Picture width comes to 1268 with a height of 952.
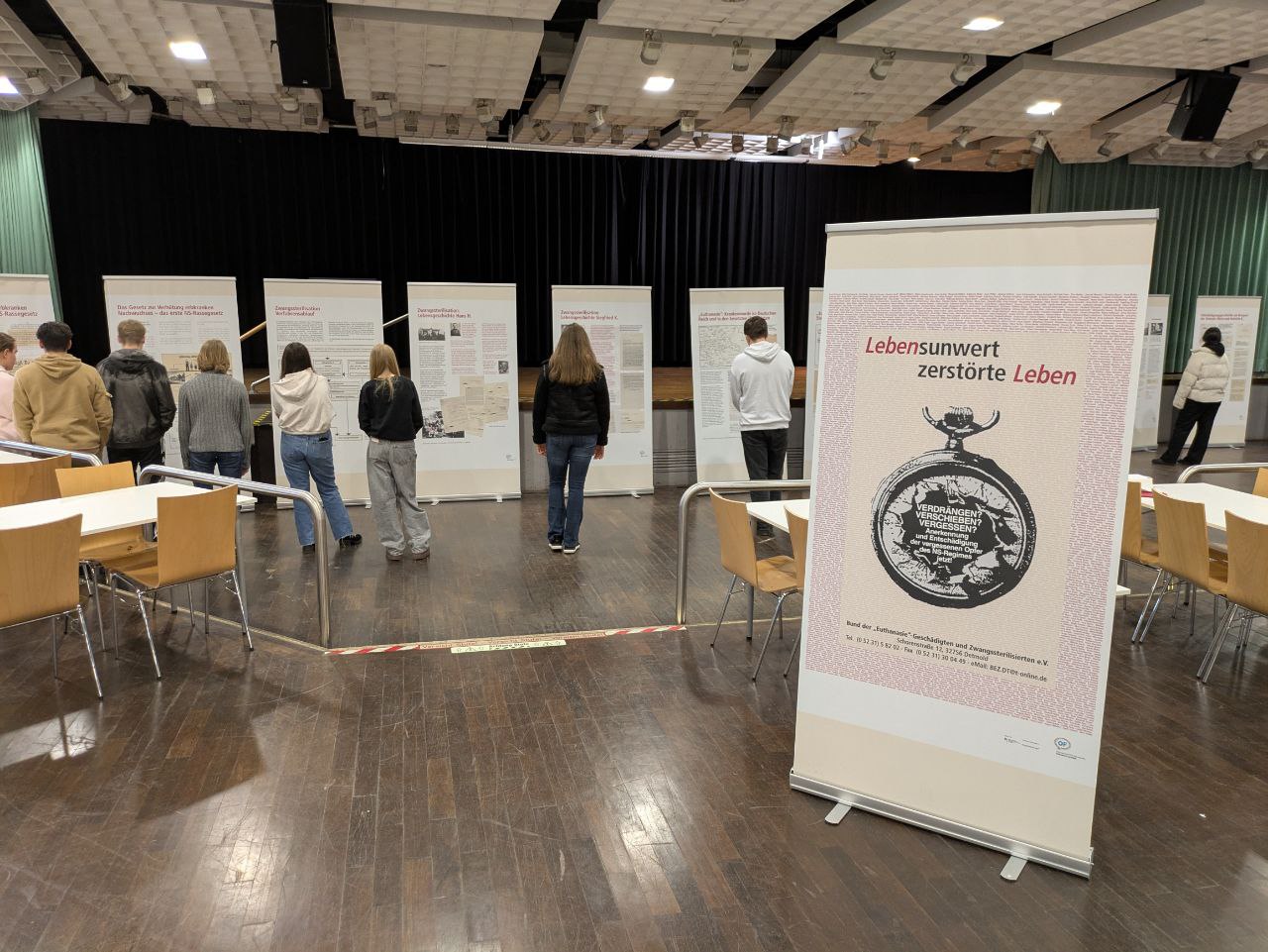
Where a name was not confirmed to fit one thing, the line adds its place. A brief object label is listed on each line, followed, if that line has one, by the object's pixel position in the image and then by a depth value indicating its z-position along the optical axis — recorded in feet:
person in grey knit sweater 18.98
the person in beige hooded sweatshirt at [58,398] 18.10
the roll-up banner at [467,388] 24.22
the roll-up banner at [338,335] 23.41
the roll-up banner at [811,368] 23.85
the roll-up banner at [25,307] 24.07
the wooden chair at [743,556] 13.41
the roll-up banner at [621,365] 25.45
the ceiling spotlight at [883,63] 22.39
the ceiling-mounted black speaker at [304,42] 18.37
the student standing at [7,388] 19.30
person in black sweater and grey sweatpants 18.56
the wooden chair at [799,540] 12.69
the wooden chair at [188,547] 12.99
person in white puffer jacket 30.35
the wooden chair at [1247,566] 12.30
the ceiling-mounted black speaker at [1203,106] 24.58
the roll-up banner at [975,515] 8.02
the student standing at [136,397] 19.13
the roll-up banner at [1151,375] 33.68
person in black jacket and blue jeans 18.84
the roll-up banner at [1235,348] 34.68
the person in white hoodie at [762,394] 21.24
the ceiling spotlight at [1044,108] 26.71
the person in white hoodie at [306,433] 19.06
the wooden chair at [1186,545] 13.61
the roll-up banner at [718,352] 26.37
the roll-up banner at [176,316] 23.17
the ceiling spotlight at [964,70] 22.74
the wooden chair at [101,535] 14.52
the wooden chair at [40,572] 11.14
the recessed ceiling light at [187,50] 20.81
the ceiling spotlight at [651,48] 21.08
